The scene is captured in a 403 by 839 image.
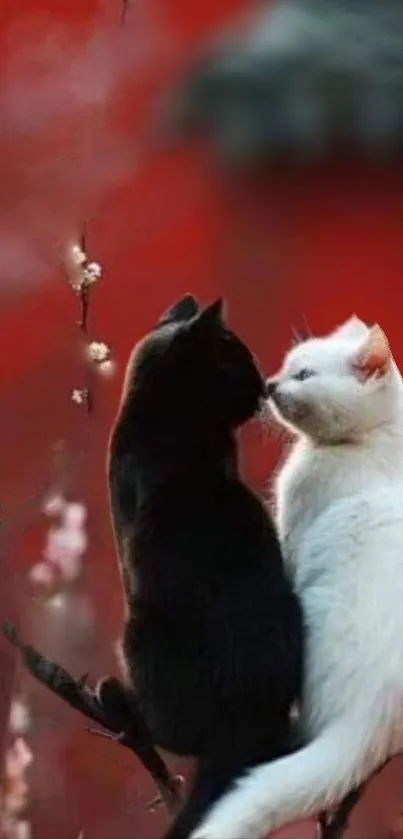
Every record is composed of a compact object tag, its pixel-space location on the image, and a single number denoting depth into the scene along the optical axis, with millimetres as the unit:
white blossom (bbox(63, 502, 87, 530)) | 3731
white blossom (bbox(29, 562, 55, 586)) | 3742
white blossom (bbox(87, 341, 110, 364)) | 3727
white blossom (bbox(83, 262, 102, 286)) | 3737
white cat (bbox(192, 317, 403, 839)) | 3301
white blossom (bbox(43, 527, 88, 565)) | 3734
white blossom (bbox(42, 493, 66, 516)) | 3745
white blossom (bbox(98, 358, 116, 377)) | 3715
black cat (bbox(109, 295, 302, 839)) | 3330
